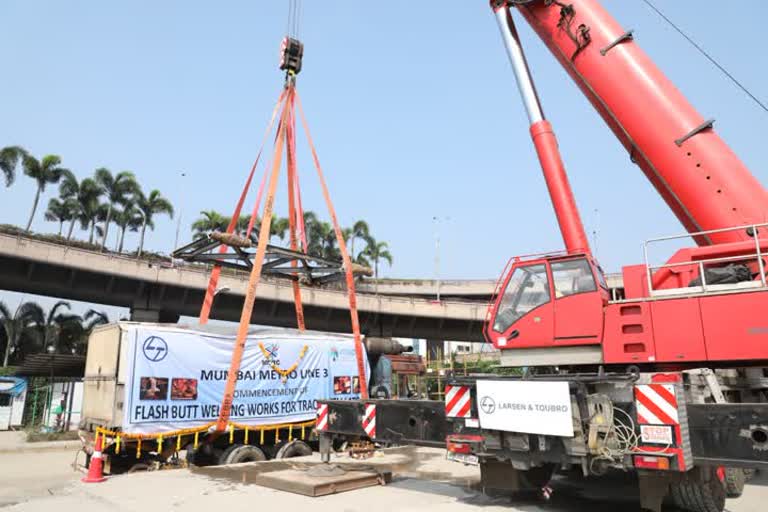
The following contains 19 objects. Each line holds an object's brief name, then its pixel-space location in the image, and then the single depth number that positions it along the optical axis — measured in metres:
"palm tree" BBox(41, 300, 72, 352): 44.78
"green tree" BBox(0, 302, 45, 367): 43.38
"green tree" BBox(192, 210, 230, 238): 57.56
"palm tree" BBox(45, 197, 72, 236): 48.72
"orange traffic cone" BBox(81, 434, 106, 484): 9.59
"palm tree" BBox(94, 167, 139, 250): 50.91
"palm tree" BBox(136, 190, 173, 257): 53.59
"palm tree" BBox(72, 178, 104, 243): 49.47
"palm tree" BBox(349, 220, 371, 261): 74.44
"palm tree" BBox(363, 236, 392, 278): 74.56
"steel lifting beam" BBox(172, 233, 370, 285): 13.42
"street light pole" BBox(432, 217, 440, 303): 61.03
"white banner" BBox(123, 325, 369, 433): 10.98
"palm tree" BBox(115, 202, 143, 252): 52.59
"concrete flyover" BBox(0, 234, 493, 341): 30.81
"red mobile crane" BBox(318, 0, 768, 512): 5.56
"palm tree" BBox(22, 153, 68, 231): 46.34
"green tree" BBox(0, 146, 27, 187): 43.19
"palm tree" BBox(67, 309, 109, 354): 45.53
